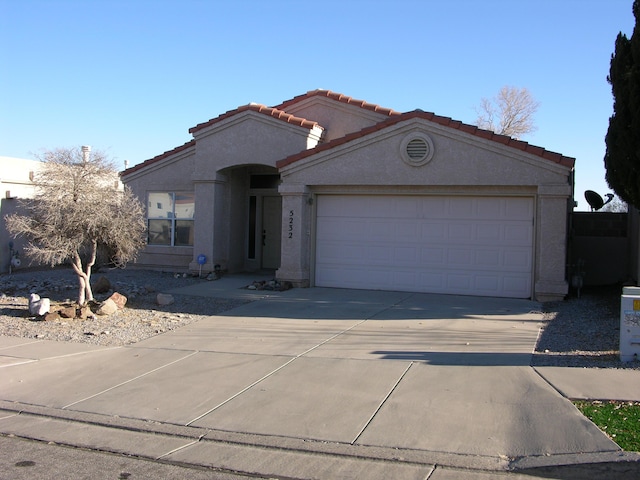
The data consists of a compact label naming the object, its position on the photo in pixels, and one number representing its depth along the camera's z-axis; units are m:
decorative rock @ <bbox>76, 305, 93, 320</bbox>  11.29
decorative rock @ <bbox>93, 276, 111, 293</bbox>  14.11
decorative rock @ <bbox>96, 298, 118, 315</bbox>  11.48
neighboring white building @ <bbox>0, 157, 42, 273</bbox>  19.70
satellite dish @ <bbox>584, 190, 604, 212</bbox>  18.44
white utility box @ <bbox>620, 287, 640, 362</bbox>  7.70
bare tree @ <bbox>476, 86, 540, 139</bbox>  40.56
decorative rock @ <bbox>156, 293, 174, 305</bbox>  12.69
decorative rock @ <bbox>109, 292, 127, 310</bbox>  12.06
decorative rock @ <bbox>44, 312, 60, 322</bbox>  11.10
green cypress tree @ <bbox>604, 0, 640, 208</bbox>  10.66
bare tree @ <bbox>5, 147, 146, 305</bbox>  11.18
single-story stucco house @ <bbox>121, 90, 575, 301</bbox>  12.91
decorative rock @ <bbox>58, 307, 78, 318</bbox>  11.22
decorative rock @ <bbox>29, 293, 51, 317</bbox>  11.19
